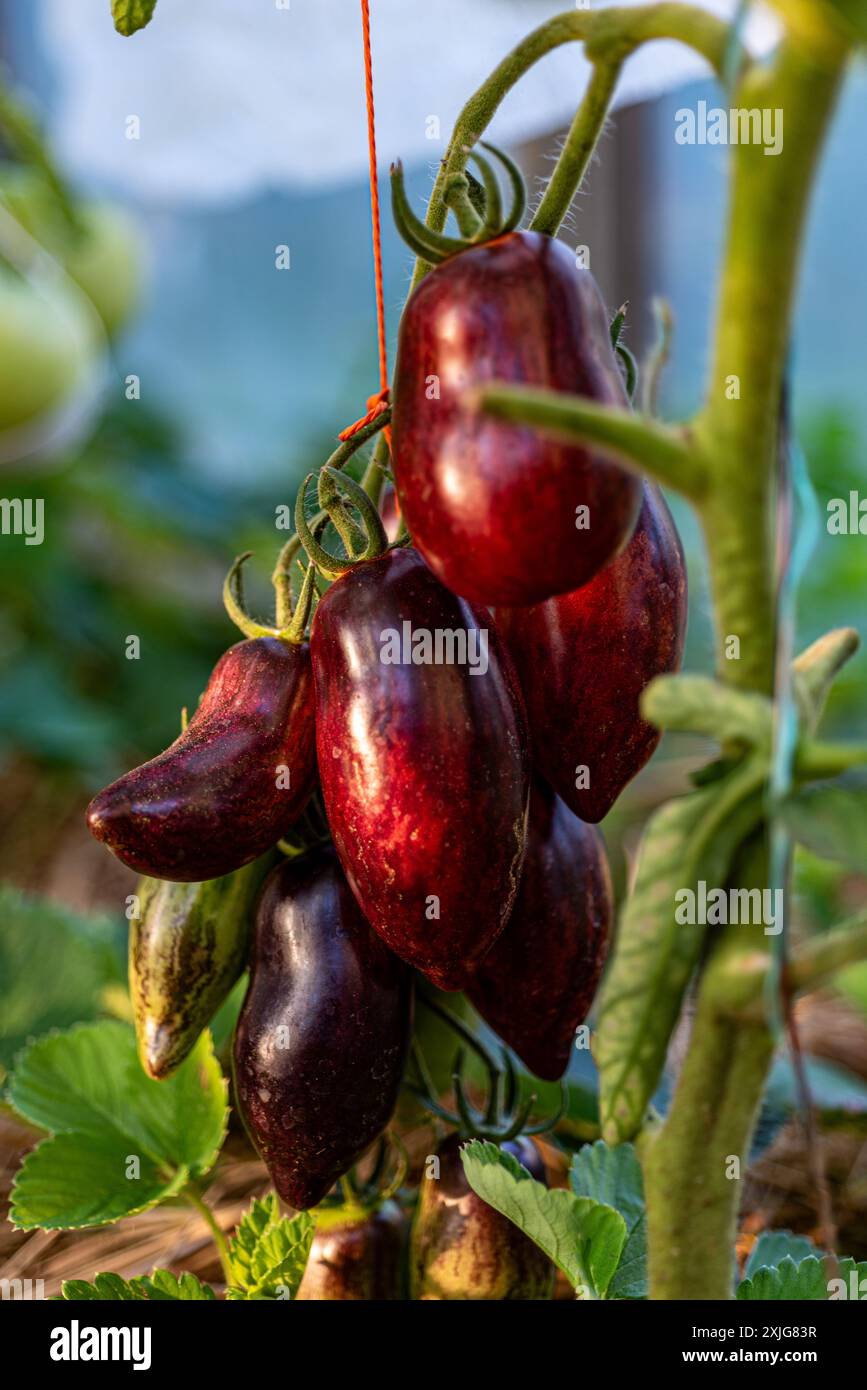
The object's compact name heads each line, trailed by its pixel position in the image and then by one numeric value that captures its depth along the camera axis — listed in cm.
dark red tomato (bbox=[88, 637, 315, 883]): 31
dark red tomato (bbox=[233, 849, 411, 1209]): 34
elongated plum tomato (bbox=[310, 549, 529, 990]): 29
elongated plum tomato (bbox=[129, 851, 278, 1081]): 37
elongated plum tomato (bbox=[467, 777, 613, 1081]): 37
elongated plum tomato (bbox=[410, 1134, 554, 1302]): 40
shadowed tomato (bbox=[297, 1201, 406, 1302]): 42
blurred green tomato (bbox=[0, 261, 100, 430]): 106
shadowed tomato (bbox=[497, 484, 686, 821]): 33
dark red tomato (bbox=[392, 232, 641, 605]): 26
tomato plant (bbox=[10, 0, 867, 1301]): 24
